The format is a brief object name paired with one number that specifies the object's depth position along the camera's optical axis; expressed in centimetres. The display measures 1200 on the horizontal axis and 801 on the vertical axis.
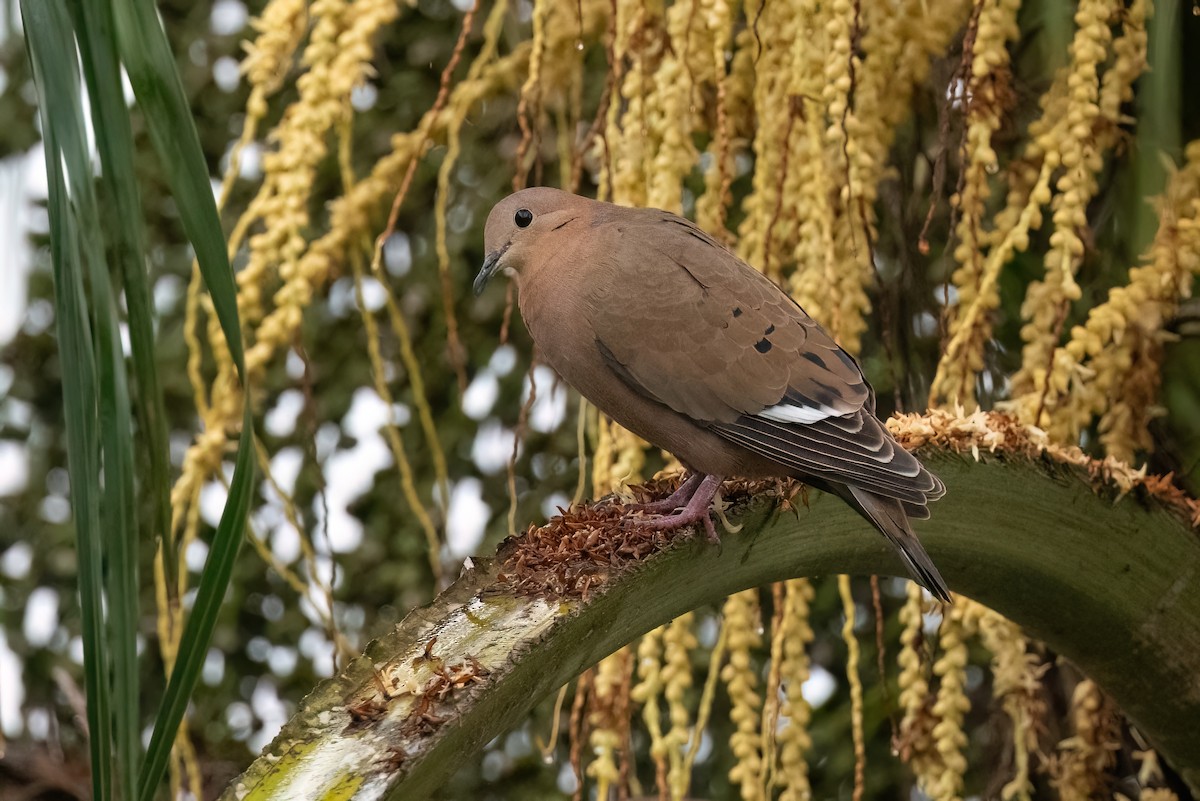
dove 747
